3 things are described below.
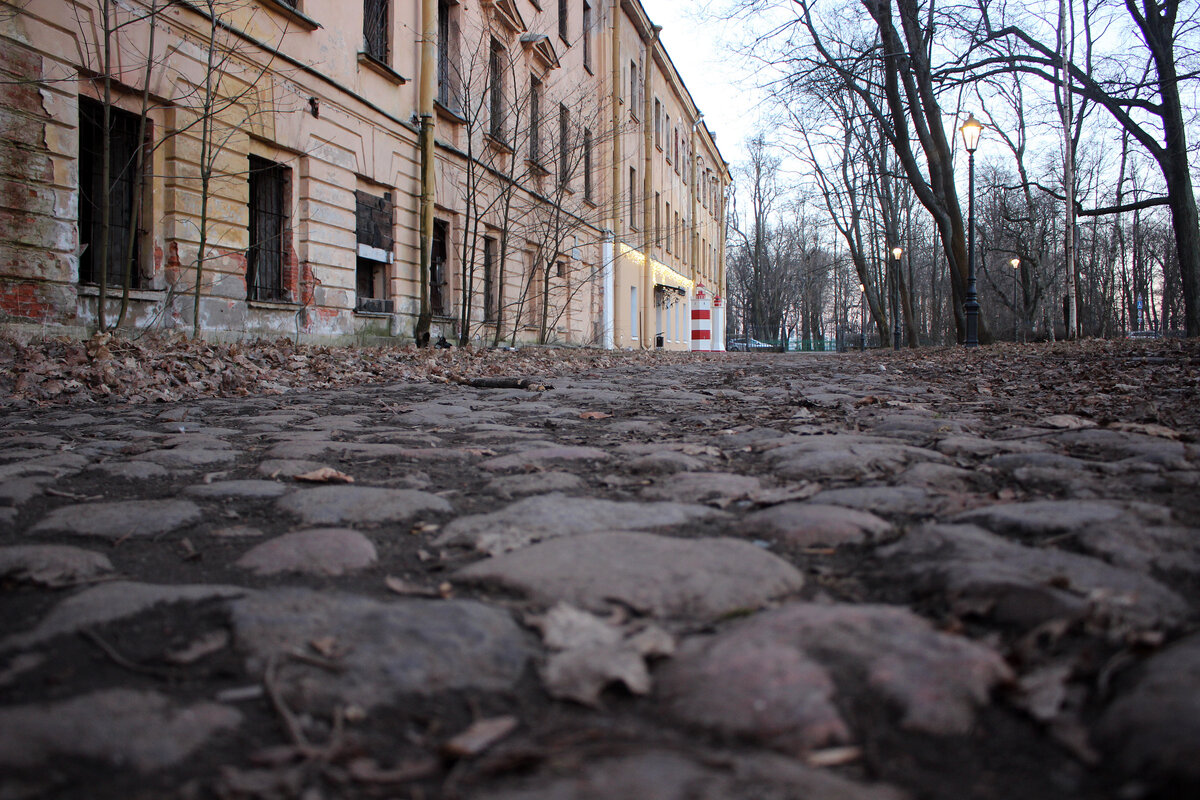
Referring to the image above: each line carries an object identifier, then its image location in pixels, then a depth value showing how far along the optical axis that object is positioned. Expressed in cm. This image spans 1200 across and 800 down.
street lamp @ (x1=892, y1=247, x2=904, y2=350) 2732
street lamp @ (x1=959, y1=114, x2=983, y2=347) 1507
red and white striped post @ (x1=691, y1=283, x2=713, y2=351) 2852
